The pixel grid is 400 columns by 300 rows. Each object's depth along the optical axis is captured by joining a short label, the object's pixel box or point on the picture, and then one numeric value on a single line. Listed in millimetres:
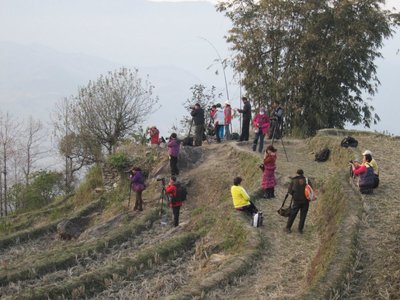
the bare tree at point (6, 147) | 50250
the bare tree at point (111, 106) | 35438
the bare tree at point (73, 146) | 39406
